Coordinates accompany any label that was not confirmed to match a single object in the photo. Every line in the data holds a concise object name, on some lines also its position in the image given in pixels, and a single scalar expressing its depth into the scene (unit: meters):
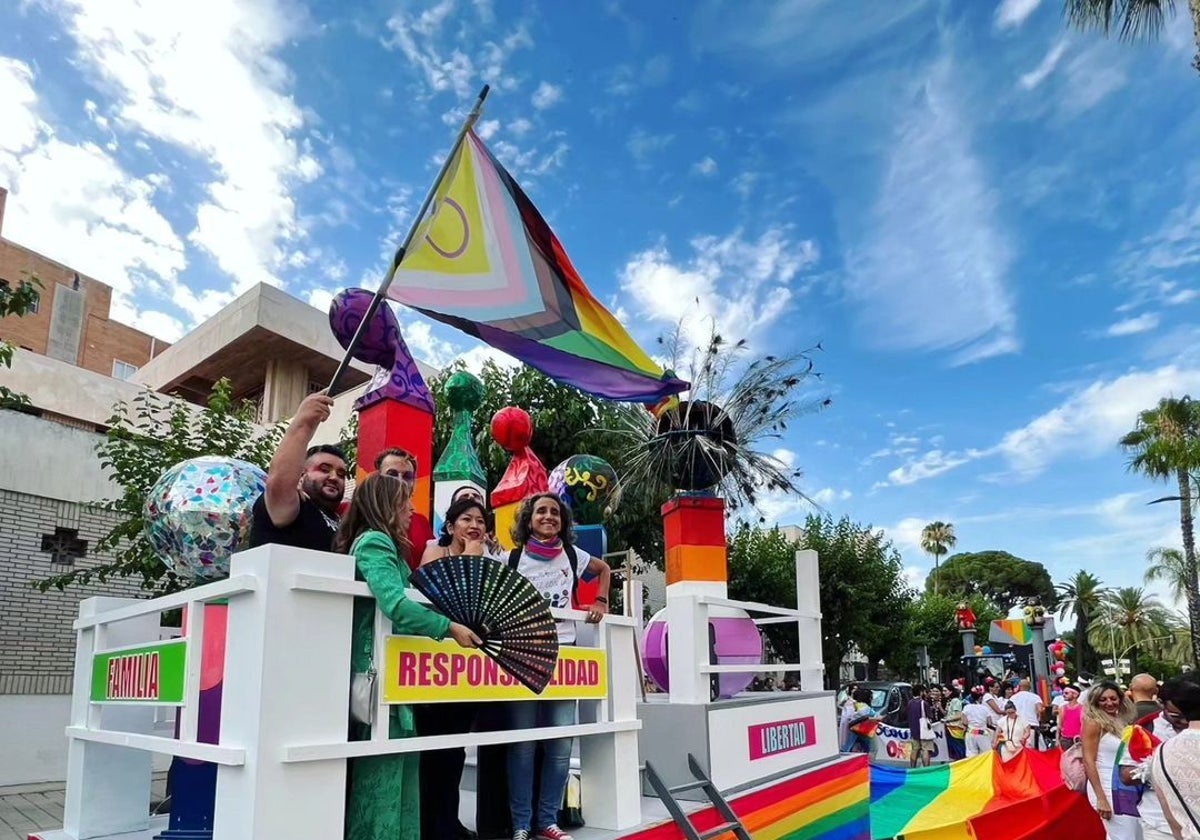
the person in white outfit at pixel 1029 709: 13.19
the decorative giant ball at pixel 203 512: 4.12
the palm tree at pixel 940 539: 76.75
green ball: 8.29
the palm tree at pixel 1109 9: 13.21
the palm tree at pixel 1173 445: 26.82
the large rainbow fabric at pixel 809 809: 4.92
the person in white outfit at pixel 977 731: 14.80
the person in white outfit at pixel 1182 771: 4.02
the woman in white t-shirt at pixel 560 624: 3.66
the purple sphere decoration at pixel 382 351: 6.23
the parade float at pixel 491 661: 2.76
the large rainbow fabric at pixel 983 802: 8.01
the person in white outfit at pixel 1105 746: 6.21
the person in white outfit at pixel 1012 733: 11.94
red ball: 8.41
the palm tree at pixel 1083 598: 59.94
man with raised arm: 3.26
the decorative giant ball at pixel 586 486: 8.46
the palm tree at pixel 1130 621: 55.91
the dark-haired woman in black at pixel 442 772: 3.58
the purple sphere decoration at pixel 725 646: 6.48
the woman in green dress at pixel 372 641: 2.96
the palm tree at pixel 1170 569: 42.38
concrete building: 12.60
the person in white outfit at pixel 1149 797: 4.91
